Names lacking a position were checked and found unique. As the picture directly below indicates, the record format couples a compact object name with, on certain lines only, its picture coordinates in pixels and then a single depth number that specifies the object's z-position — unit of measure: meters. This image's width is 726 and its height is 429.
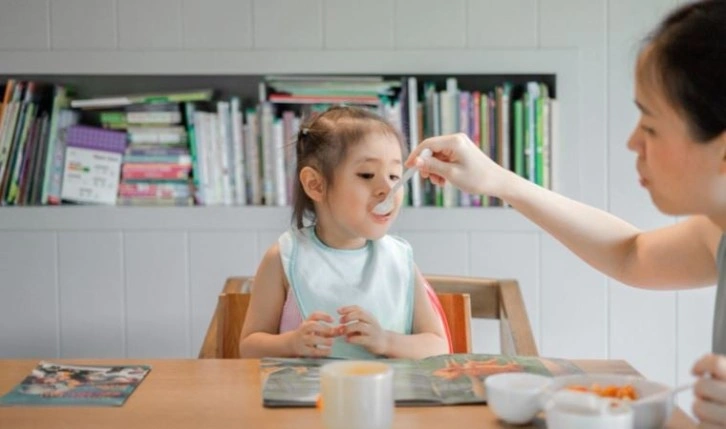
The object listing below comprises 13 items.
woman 1.25
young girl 1.80
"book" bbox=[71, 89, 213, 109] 2.83
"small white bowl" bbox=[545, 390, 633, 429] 1.06
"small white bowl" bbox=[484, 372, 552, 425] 1.22
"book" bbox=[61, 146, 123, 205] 2.85
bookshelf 2.78
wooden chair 1.87
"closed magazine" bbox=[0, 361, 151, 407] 1.35
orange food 1.23
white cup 1.15
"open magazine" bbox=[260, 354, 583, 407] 1.33
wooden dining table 1.25
